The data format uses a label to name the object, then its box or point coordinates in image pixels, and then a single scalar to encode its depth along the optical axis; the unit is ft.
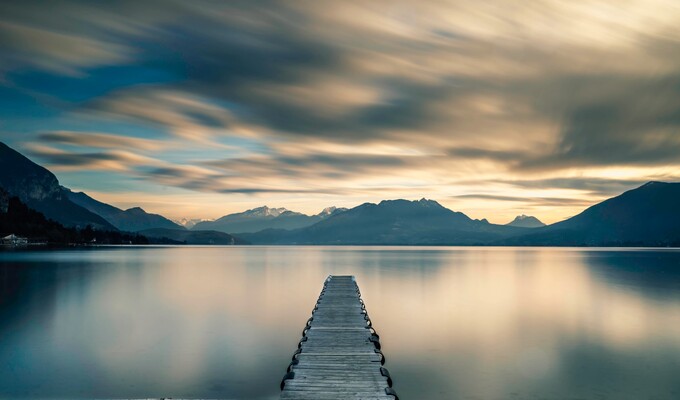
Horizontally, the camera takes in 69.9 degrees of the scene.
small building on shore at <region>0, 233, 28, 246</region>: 640.58
